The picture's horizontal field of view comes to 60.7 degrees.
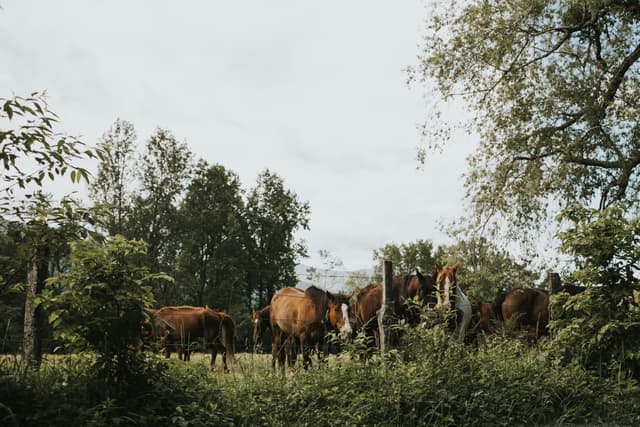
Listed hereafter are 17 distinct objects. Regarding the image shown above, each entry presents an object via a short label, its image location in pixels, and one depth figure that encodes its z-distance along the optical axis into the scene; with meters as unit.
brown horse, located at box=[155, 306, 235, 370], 13.41
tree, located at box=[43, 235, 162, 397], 4.93
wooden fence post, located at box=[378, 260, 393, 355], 7.66
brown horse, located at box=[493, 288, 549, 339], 14.19
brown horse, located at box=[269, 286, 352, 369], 9.52
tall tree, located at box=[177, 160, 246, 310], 36.94
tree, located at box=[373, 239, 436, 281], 73.50
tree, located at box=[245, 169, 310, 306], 43.12
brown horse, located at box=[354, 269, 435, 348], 10.24
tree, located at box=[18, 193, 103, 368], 4.63
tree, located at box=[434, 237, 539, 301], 17.38
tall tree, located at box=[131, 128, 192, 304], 35.24
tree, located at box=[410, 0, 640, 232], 17.30
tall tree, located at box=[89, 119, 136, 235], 33.81
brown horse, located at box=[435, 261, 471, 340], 9.35
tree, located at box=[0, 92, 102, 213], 4.49
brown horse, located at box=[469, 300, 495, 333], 12.93
